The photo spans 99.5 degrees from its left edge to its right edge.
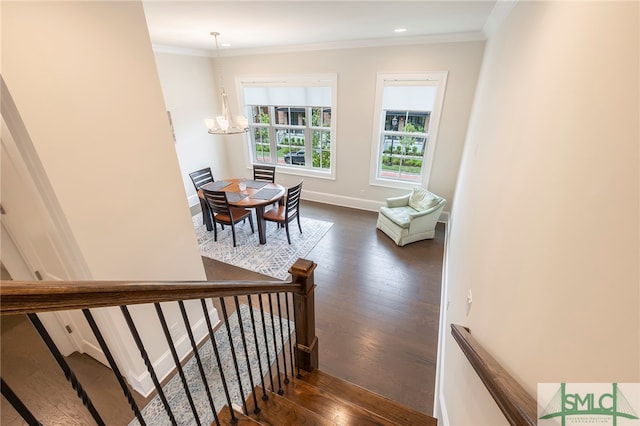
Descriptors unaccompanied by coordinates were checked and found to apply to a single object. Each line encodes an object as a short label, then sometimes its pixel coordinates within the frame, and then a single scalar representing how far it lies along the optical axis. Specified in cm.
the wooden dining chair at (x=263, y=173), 536
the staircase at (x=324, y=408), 150
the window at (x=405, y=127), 437
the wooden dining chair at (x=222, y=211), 391
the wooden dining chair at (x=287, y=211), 411
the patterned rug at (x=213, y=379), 207
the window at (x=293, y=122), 514
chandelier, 397
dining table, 410
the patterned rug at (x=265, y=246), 387
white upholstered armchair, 418
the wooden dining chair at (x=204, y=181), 459
